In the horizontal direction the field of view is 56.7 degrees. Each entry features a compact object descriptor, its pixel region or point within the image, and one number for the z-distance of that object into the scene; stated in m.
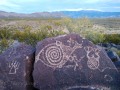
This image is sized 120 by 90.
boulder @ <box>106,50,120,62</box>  4.78
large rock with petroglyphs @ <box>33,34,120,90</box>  3.73
